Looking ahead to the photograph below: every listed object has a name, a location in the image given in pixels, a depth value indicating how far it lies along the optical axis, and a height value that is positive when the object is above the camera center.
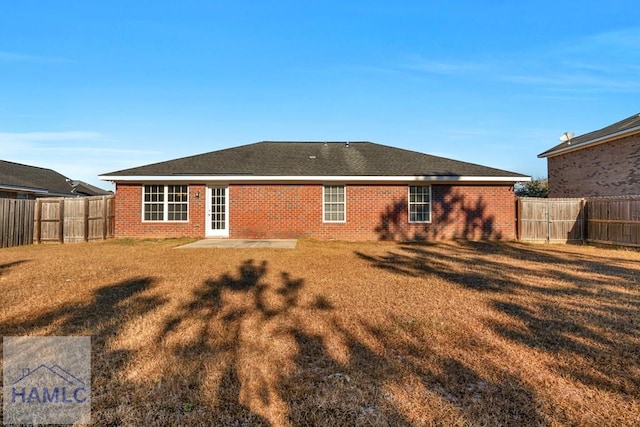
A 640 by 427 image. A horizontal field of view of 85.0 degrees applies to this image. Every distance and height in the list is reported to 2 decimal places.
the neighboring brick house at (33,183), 19.60 +2.49
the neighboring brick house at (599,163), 15.73 +2.99
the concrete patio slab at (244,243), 12.52 -0.87
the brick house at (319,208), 15.01 +0.56
